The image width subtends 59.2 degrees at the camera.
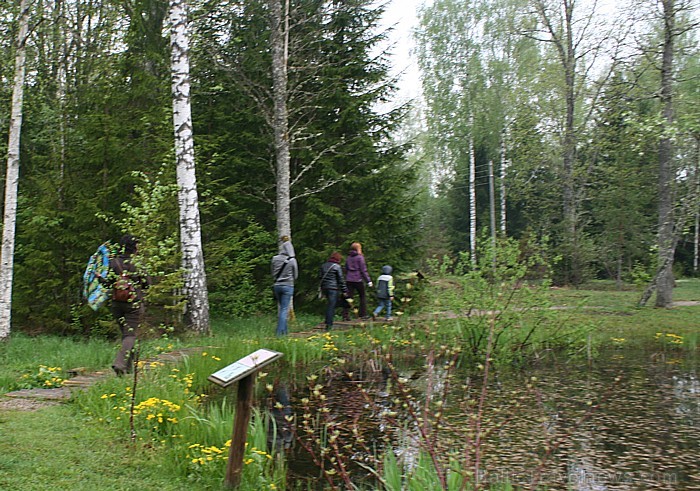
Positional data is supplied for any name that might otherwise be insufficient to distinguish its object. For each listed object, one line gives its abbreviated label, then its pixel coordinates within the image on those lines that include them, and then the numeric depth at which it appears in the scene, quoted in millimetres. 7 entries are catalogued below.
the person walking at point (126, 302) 7031
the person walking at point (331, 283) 12008
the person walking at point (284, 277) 11375
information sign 4121
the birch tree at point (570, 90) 24078
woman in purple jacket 12773
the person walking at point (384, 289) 12906
